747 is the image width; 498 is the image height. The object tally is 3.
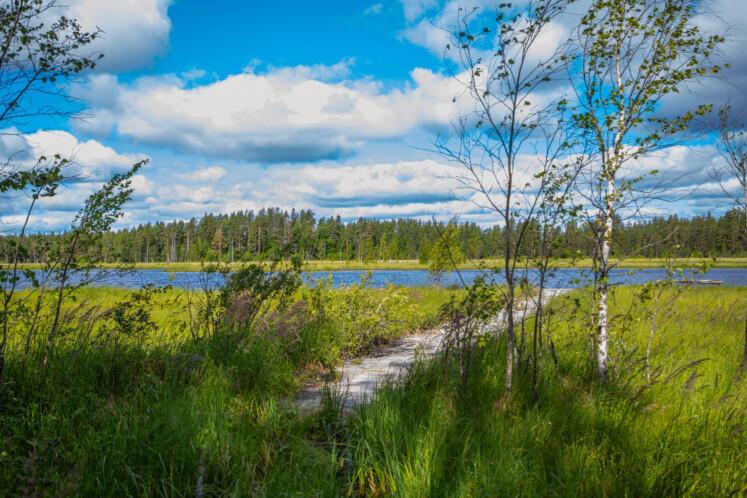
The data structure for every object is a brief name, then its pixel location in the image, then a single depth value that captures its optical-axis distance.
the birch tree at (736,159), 7.21
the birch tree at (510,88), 4.48
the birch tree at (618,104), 4.84
